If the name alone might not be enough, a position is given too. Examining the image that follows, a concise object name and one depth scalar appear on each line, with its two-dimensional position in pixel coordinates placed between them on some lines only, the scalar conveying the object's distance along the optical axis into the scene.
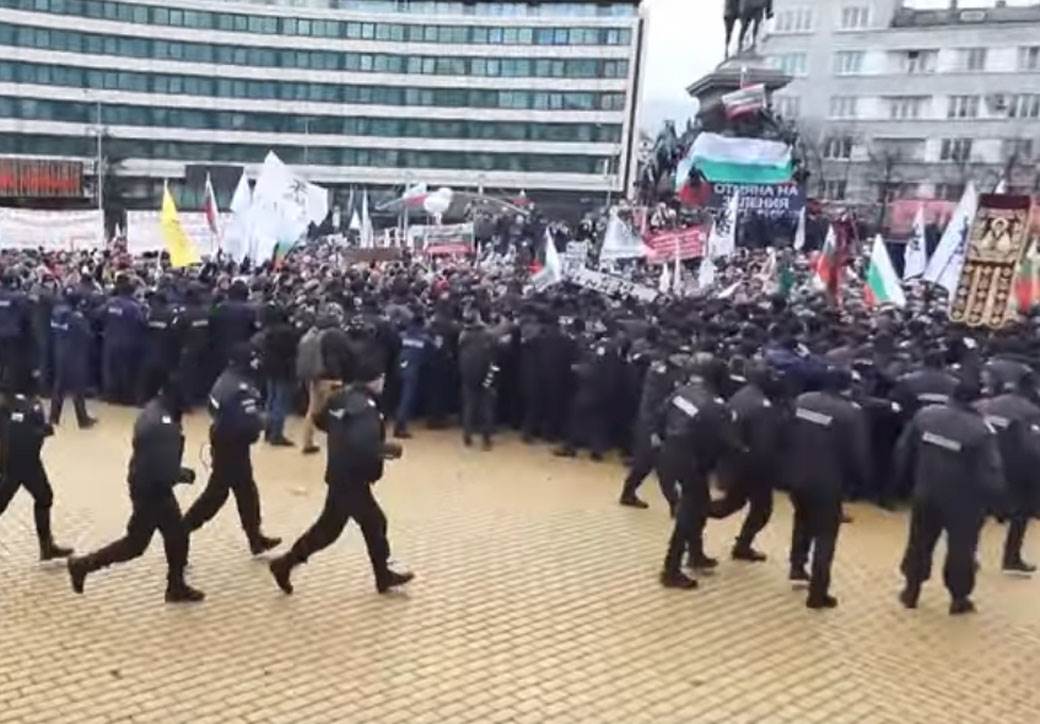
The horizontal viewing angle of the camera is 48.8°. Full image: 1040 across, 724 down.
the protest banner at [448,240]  26.94
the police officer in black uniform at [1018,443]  9.90
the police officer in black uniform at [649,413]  11.05
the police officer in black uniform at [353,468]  8.17
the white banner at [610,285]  18.20
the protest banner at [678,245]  20.25
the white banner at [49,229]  21.73
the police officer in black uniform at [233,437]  8.62
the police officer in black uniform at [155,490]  7.86
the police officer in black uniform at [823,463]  8.66
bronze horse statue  41.53
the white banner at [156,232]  20.02
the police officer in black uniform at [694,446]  8.80
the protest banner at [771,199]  23.78
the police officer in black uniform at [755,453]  9.16
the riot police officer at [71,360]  13.91
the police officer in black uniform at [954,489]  8.50
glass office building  77.88
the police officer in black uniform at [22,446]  8.39
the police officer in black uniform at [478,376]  13.48
